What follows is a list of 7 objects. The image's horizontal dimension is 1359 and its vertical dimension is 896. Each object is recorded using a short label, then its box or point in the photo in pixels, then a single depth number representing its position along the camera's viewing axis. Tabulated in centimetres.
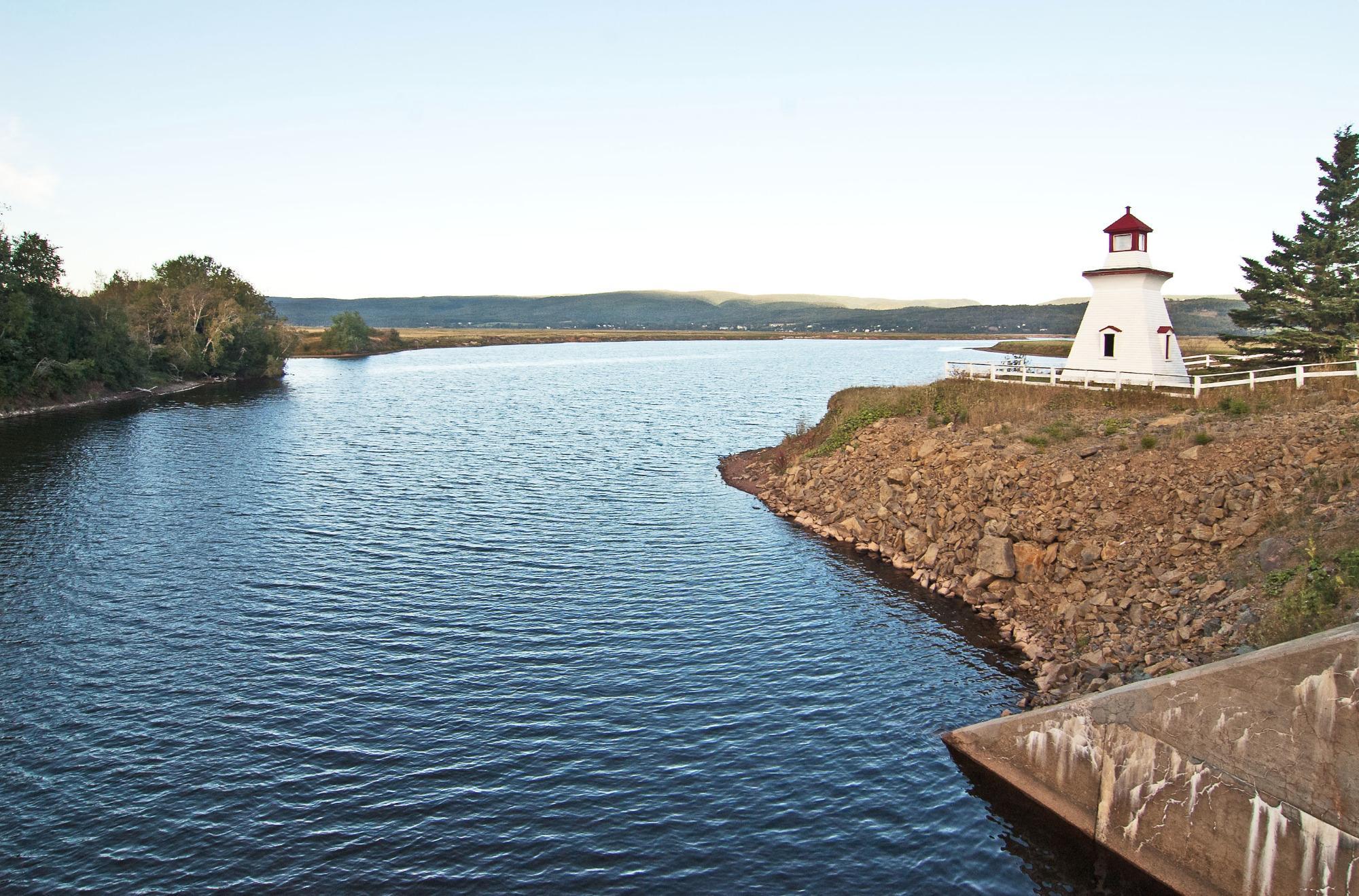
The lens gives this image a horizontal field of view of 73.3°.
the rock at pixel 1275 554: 2205
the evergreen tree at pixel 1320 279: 4659
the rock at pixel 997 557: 2850
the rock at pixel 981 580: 2872
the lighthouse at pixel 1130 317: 4247
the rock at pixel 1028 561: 2798
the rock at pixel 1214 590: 2258
